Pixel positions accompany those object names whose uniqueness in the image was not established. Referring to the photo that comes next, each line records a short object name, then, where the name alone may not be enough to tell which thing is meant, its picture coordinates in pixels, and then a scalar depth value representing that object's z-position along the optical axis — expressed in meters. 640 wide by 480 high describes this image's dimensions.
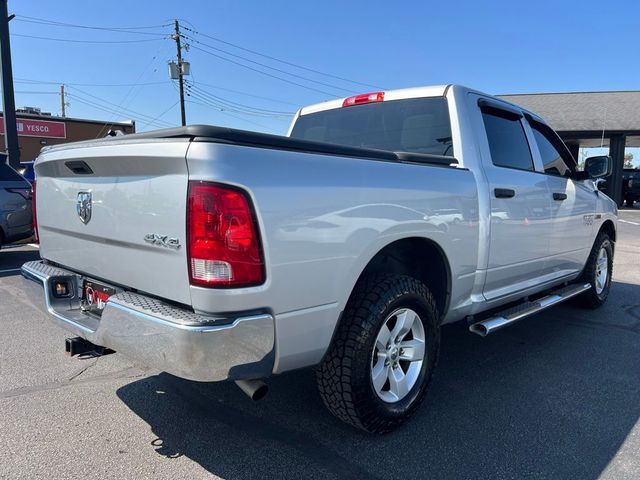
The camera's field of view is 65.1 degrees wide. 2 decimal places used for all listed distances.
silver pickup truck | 2.04
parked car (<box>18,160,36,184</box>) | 13.98
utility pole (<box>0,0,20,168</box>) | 10.03
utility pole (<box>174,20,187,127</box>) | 24.88
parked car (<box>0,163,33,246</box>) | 7.74
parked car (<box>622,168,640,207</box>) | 25.73
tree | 90.16
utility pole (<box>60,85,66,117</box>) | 60.18
